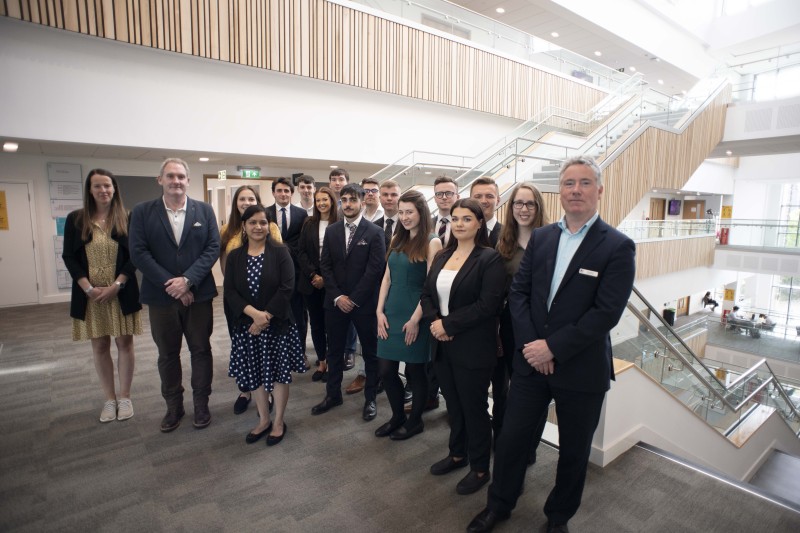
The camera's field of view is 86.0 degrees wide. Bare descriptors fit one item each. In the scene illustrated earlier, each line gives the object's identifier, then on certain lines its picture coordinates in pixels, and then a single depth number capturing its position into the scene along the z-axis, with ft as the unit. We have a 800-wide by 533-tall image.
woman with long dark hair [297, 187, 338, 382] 12.75
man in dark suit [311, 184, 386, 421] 10.79
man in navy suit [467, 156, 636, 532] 6.23
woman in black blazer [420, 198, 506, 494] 7.71
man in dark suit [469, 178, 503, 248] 9.70
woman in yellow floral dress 10.58
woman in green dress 9.23
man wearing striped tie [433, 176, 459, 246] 10.99
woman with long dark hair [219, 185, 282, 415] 11.84
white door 24.16
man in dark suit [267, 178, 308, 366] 13.79
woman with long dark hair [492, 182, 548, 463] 8.40
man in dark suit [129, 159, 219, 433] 9.87
